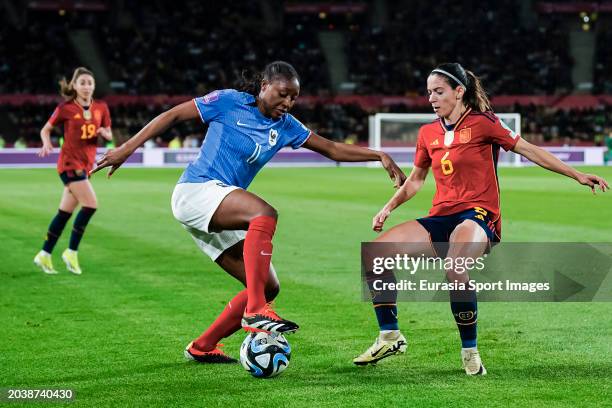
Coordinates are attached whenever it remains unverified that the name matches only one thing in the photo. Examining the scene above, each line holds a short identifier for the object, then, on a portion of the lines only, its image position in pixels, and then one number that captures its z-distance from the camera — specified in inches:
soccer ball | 490.3
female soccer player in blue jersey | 502.0
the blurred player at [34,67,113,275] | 953.5
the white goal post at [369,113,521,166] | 3540.8
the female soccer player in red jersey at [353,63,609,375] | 516.4
